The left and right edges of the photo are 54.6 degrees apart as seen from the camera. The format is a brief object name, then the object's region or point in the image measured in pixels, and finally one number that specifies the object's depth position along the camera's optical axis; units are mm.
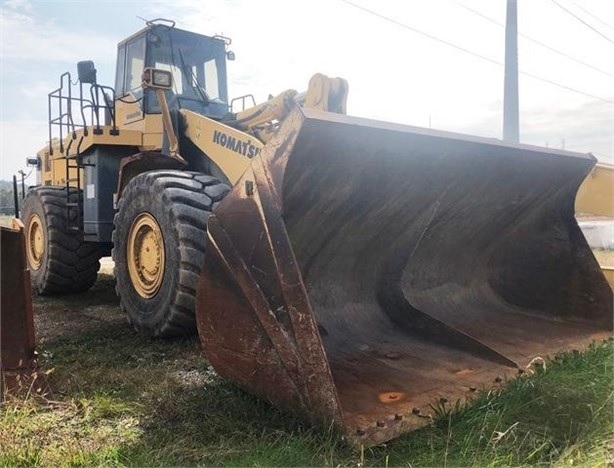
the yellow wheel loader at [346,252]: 2814
